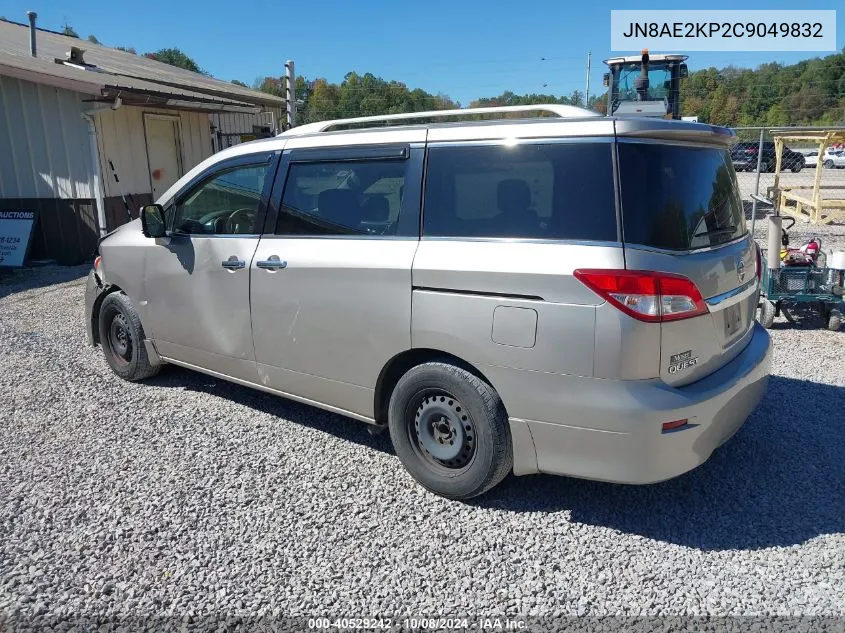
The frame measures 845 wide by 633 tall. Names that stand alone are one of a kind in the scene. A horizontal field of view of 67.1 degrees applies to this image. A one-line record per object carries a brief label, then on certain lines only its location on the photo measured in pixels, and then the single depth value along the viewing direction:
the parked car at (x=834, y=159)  34.56
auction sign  11.07
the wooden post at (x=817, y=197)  13.11
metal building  10.77
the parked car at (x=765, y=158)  28.09
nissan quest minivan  2.86
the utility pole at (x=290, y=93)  12.05
